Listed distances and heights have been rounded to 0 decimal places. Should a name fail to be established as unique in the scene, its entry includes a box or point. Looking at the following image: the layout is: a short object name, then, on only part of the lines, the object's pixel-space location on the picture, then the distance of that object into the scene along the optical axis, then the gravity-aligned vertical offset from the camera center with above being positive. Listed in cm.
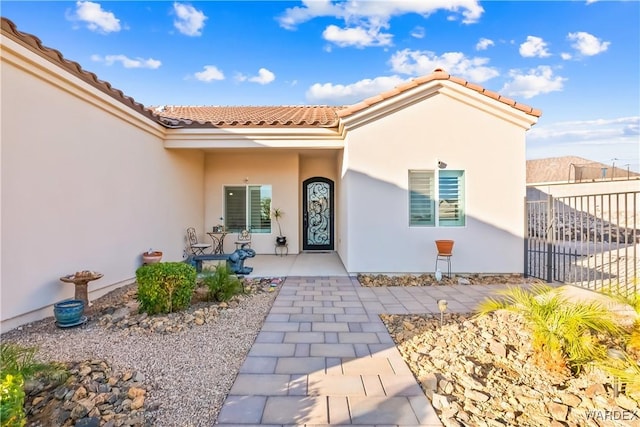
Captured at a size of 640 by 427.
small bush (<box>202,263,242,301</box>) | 529 -134
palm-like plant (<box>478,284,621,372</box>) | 296 -124
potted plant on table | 1059 -28
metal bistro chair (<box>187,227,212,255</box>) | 930 -98
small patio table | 1020 -105
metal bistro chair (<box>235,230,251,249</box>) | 1009 -96
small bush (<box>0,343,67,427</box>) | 173 -132
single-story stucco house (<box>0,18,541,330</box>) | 418 +84
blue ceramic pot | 404 -140
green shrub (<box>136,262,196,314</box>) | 444 -116
